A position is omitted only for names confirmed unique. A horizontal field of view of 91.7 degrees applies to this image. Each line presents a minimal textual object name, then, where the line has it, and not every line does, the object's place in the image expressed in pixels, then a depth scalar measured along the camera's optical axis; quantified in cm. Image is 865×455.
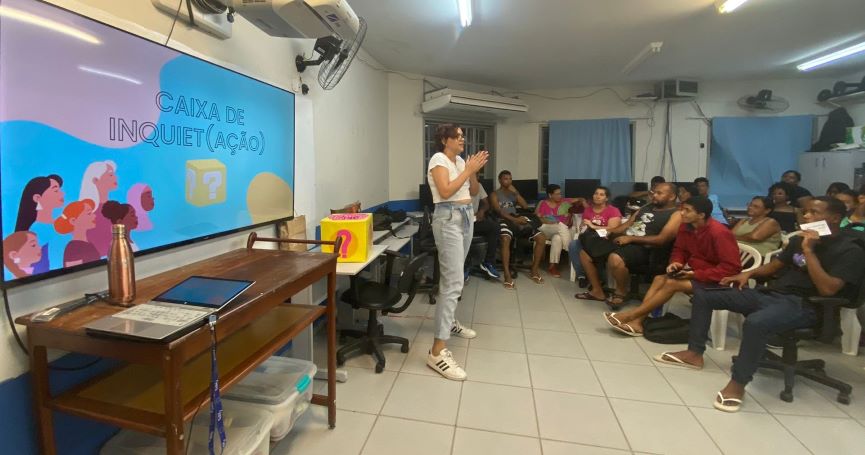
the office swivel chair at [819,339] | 225
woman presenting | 246
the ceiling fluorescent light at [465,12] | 309
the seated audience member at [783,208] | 433
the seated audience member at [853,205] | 310
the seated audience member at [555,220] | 494
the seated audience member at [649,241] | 362
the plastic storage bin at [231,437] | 146
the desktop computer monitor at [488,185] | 561
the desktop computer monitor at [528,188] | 604
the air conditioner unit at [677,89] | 570
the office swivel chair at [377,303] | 257
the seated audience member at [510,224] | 470
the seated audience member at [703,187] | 524
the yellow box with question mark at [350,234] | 255
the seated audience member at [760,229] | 346
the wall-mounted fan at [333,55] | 274
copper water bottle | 125
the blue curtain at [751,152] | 580
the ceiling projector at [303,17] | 175
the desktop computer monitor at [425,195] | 537
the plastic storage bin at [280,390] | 173
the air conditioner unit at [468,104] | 518
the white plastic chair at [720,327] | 296
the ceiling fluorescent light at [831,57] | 424
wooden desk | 108
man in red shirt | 275
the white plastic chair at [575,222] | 499
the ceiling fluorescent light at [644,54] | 413
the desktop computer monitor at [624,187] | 604
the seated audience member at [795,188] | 489
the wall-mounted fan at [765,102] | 572
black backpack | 305
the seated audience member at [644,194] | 564
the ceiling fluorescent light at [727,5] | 301
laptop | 104
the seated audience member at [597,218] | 421
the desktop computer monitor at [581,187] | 611
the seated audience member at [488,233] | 457
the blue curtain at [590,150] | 627
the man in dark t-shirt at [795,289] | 225
